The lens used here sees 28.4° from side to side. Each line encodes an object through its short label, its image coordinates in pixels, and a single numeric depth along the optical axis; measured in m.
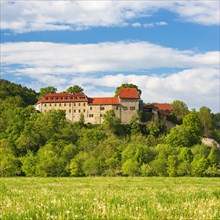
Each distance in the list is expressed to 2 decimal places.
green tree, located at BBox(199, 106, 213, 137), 163.62
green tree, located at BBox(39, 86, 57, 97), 192.09
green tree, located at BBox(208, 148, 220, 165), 92.97
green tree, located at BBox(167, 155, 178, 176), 89.75
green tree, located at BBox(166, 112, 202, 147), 132.62
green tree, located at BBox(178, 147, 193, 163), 95.81
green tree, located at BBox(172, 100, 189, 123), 168.95
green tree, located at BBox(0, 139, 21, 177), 89.26
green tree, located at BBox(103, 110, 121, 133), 143.88
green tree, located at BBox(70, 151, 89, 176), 90.56
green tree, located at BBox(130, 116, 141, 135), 142.88
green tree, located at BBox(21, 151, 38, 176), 91.38
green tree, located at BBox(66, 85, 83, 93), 180.50
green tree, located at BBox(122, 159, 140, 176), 89.19
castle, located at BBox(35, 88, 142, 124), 156.62
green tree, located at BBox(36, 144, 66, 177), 88.94
